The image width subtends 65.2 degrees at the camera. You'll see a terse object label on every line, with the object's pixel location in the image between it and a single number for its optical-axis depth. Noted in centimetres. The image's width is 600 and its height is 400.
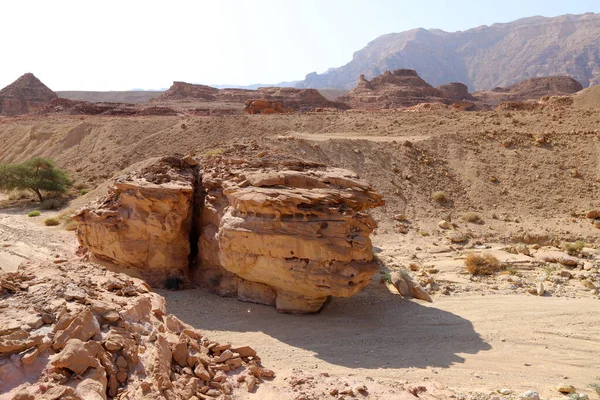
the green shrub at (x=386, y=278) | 1157
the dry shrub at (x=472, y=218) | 1850
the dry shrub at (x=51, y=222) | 1877
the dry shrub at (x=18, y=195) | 2491
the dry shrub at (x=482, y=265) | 1291
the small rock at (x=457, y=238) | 1645
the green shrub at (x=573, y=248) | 1465
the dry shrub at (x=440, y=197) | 2005
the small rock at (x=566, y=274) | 1253
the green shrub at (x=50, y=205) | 2253
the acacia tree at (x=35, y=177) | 2375
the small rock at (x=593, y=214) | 1794
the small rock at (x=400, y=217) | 1864
